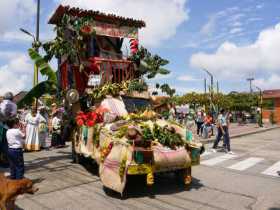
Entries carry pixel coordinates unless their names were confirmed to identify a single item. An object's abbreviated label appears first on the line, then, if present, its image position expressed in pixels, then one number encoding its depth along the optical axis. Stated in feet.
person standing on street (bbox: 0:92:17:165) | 20.81
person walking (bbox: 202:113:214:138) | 40.44
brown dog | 10.58
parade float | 15.03
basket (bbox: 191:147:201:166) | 16.52
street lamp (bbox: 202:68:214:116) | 60.57
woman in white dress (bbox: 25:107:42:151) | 29.73
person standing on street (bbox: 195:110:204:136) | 43.84
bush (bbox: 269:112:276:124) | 91.70
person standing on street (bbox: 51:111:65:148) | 31.54
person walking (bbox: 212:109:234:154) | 29.96
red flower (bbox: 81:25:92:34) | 25.76
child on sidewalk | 15.38
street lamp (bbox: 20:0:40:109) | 26.01
